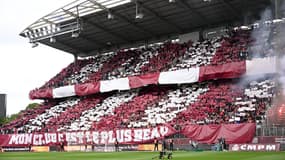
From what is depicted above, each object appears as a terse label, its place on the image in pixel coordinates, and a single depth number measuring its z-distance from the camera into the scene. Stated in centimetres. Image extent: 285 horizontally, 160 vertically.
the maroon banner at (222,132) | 3838
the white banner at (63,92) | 6398
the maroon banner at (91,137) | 4515
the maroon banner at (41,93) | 6700
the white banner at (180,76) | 5081
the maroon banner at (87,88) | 6066
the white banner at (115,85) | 5772
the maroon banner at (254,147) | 3536
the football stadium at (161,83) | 4009
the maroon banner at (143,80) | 5453
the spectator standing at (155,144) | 4325
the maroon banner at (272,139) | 3514
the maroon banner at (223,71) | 4700
